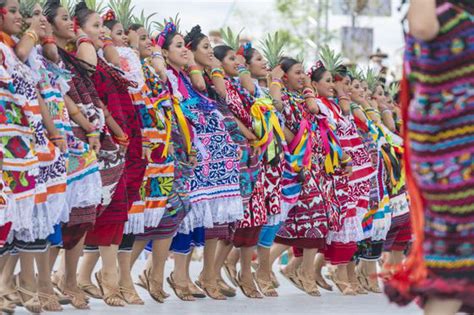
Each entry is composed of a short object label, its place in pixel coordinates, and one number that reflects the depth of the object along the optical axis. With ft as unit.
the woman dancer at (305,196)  55.82
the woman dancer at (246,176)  52.42
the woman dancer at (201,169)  49.97
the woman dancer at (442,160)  25.61
